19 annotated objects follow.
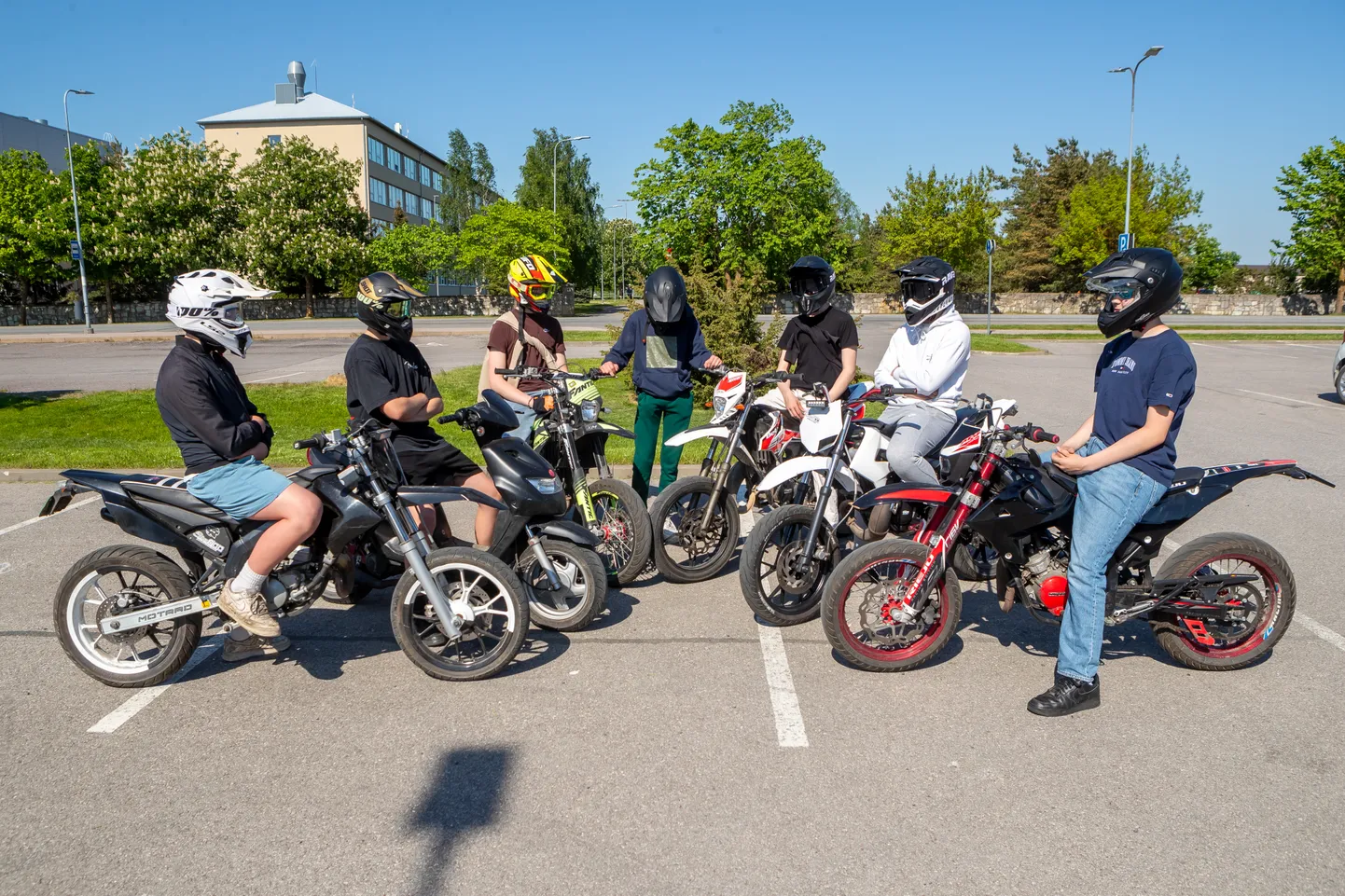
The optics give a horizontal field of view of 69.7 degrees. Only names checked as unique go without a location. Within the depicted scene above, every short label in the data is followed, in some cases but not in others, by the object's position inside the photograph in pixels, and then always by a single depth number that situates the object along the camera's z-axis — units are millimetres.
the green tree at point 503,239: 52844
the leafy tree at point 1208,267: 78562
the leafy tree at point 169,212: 52125
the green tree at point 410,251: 53844
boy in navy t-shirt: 4020
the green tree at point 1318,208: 52250
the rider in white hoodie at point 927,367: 5273
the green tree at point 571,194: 65625
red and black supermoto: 4480
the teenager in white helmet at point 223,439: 4371
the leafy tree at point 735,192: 39344
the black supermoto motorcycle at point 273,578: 4477
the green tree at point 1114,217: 58031
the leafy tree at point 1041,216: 69812
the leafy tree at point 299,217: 53375
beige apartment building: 76062
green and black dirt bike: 5824
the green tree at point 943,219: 51469
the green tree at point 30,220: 49031
